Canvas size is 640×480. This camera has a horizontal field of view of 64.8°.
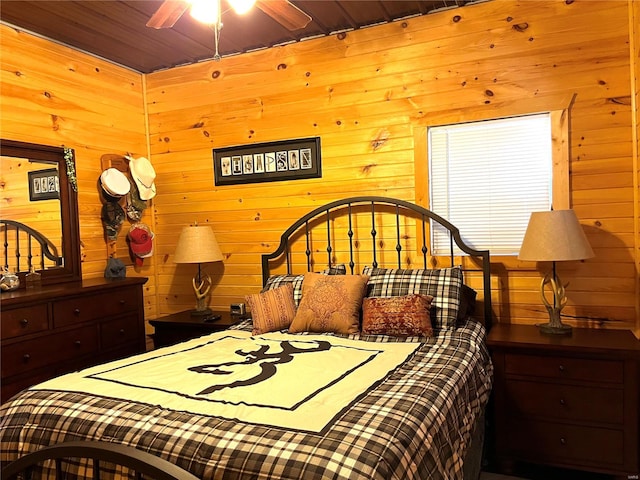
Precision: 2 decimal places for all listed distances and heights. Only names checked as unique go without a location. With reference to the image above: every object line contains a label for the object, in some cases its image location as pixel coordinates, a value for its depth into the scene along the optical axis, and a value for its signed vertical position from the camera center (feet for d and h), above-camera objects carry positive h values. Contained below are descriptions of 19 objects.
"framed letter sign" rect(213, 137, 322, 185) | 11.51 +1.59
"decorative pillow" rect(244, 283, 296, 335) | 9.41 -1.55
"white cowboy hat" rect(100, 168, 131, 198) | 11.80 +1.25
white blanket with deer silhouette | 5.27 -1.87
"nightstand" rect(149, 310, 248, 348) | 10.89 -2.06
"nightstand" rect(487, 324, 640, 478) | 7.64 -2.91
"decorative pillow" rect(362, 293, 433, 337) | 8.43 -1.59
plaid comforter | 4.33 -1.97
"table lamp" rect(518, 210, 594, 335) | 8.24 -0.47
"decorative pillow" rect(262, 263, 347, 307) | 10.05 -1.09
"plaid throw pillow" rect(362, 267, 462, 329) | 8.87 -1.18
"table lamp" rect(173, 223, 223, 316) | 11.51 -0.40
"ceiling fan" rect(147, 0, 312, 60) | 6.73 +3.03
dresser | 8.68 -1.75
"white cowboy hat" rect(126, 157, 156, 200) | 12.47 +1.47
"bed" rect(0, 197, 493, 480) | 4.58 -1.88
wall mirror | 9.89 +0.54
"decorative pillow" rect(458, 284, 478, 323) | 9.14 -1.55
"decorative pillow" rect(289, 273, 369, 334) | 8.91 -1.44
